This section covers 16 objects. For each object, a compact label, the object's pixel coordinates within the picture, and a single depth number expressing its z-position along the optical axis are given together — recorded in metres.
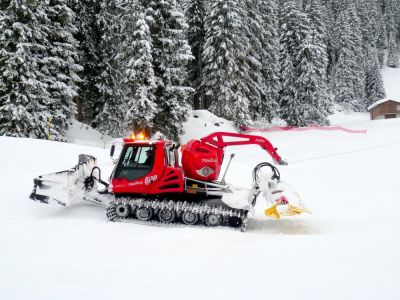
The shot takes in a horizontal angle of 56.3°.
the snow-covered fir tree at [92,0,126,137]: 30.72
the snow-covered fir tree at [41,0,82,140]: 24.48
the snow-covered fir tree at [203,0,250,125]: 35.06
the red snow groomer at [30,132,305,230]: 9.57
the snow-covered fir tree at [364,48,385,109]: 77.94
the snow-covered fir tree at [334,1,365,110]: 68.38
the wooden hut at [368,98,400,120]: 60.78
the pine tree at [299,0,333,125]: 42.59
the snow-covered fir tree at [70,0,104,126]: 30.09
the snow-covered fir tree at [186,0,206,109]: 39.78
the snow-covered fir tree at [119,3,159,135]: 25.48
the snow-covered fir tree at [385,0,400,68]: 105.81
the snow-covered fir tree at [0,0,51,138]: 20.95
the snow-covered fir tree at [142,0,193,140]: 27.23
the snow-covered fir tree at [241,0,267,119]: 39.41
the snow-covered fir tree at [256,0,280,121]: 42.94
